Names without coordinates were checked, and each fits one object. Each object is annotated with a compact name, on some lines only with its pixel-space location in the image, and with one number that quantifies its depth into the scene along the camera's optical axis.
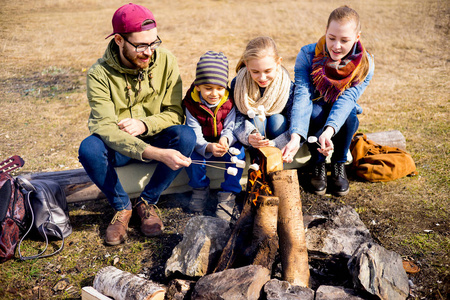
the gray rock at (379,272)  2.28
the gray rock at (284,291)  2.23
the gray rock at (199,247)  2.62
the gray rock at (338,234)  2.80
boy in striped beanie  3.33
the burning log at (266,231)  2.48
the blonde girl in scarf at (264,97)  3.26
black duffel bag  3.23
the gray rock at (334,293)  2.28
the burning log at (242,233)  2.61
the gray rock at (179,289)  2.46
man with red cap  3.09
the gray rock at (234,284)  2.22
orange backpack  3.99
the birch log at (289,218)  2.53
